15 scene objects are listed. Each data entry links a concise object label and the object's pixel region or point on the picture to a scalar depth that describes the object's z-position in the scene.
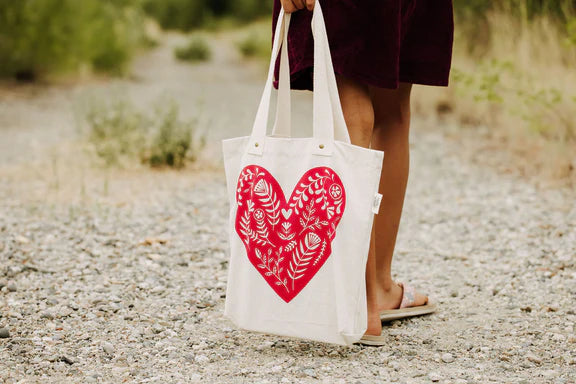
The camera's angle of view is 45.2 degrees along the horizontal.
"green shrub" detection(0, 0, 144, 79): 8.99
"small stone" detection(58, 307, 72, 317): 2.34
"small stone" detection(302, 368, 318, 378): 1.87
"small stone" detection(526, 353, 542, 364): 2.02
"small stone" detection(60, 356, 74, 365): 1.97
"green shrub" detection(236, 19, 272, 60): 14.37
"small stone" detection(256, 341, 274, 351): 2.07
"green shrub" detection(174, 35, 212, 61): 17.20
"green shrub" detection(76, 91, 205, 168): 4.88
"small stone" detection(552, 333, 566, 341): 2.20
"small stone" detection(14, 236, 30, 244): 3.15
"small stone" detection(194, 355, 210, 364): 1.99
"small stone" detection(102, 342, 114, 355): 2.05
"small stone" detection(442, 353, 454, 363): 2.02
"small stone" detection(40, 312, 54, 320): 2.31
